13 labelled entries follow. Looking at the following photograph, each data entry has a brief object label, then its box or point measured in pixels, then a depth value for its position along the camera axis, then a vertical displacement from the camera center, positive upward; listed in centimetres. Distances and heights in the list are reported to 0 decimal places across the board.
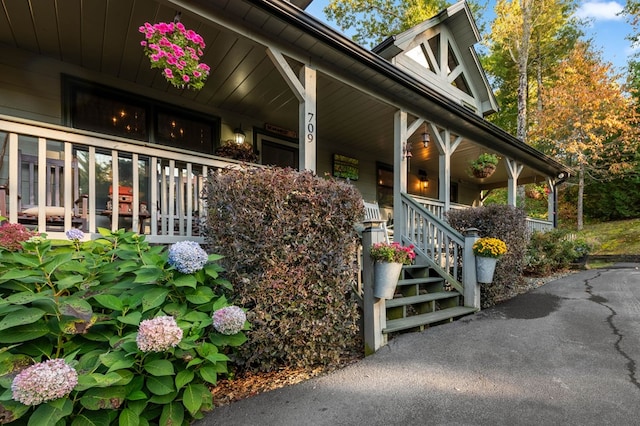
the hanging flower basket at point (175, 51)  281 +160
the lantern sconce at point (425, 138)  624 +162
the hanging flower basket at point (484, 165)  661 +112
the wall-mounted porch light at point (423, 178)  1006 +127
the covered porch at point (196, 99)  316 +202
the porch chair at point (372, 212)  569 +9
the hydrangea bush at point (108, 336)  147 -69
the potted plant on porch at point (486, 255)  390 -52
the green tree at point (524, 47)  1288 +855
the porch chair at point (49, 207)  286 +13
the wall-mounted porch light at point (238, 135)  583 +160
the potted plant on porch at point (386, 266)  281 -47
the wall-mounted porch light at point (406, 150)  538 +120
